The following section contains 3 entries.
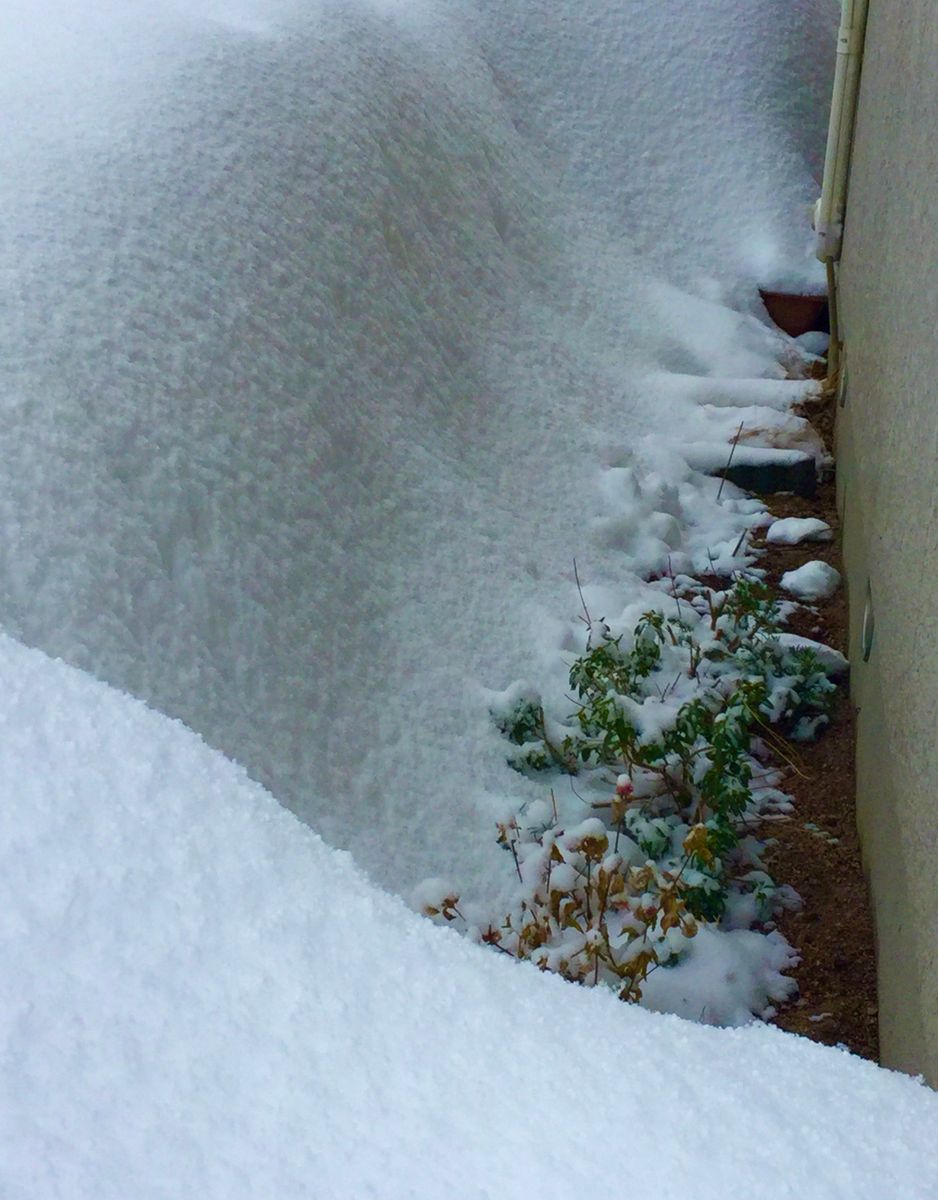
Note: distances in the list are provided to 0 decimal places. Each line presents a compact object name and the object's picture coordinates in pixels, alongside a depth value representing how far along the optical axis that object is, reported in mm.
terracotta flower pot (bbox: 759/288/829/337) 4324
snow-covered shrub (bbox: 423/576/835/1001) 2062
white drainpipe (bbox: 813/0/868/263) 3773
